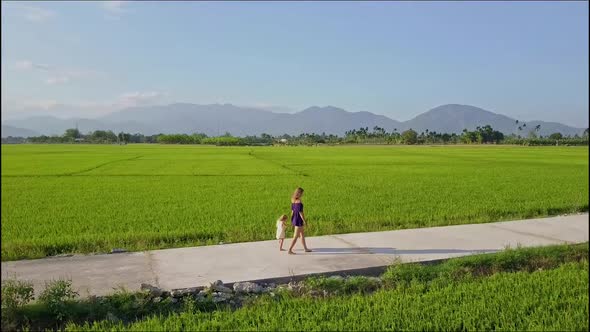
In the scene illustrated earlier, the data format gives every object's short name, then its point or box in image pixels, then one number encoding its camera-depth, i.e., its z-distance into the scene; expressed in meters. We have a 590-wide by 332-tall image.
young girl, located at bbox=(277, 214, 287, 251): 7.29
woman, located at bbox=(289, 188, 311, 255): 7.18
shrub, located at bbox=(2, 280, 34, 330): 4.50
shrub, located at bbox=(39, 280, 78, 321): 4.83
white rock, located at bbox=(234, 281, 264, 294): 5.68
